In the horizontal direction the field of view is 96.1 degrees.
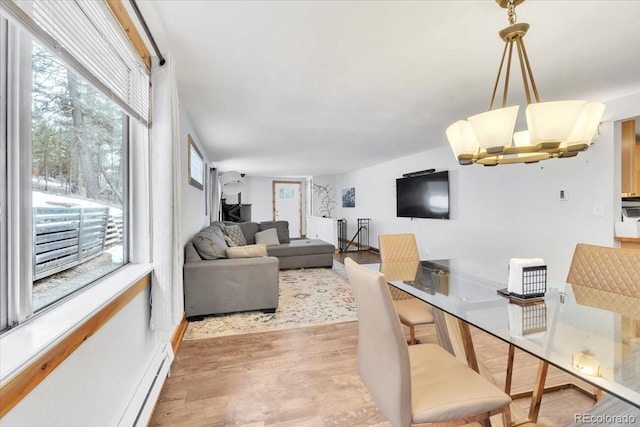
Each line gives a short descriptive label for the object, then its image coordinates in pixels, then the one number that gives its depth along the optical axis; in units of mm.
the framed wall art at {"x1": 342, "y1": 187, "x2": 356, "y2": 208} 7957
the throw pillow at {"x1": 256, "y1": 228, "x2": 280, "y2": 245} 5426
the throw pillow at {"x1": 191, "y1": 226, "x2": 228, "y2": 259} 3087
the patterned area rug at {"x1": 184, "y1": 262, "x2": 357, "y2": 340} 2713
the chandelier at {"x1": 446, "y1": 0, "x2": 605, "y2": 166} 1229
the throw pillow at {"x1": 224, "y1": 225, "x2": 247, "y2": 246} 5051
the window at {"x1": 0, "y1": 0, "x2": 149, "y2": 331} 804
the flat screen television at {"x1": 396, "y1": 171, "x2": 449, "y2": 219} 4664
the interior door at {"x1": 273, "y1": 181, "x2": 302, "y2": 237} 9718
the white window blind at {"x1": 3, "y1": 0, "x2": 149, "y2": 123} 865
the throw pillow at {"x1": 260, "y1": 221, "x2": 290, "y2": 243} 5902
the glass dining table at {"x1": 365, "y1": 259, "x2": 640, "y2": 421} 926
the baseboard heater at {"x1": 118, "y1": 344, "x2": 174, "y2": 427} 1343
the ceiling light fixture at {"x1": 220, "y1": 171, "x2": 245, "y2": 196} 6309
